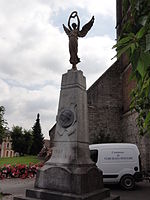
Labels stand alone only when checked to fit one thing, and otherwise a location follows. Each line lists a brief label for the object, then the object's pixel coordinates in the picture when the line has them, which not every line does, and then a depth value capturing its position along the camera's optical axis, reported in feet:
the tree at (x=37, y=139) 143.02
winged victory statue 22.04
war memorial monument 15.96
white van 30.35
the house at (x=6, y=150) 234.17
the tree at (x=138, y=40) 4.01
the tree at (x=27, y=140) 139.03
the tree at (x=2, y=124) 101.71
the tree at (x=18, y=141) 138.10
